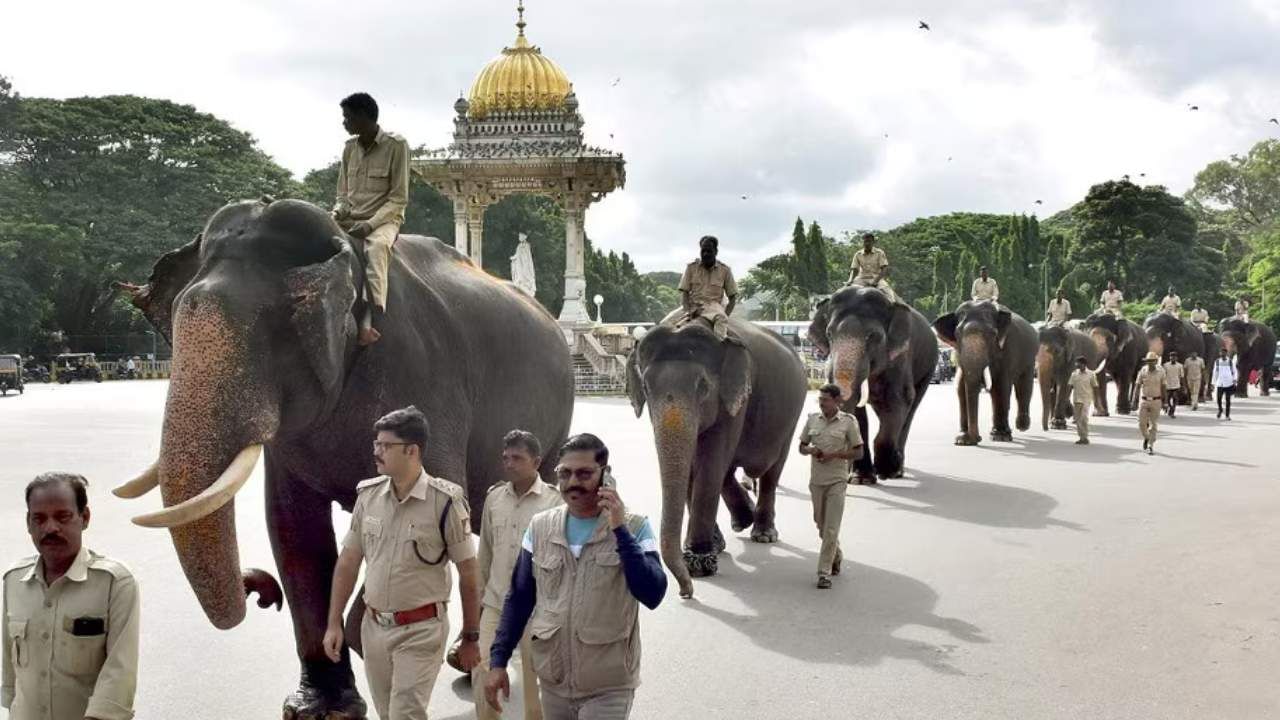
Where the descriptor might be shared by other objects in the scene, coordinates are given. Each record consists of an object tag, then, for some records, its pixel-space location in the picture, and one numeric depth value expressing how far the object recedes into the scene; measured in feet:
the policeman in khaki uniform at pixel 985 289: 62.27
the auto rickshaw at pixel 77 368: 143.13
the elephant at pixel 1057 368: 69.56
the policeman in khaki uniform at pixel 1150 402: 55.42
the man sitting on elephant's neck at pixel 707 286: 29.12
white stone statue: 131.54
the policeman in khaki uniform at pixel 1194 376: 89.81
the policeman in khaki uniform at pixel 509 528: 15.92
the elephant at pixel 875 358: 42.42
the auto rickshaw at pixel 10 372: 113.29
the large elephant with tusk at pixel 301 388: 14.07
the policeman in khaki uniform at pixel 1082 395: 59.67
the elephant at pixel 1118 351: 81.25
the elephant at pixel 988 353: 59.26
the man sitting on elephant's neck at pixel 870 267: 46.16
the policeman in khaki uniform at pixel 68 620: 11.23
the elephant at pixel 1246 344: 103.35
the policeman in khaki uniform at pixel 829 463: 26.45
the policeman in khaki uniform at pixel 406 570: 14.39
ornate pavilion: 129.29
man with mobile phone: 12.01
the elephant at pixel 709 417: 25.99
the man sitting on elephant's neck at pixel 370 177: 18.16
